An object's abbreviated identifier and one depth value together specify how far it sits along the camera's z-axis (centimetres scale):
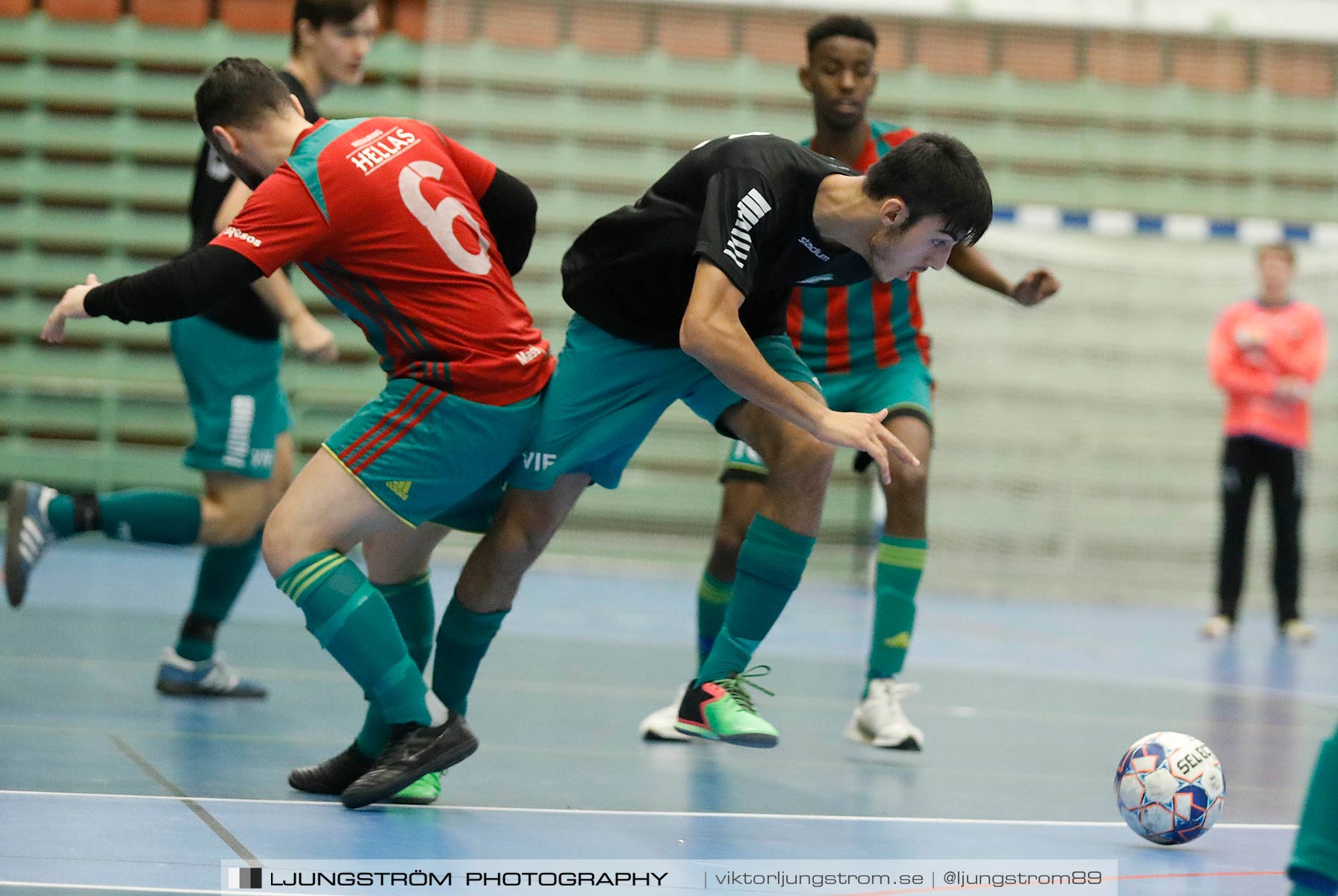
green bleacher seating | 2044
